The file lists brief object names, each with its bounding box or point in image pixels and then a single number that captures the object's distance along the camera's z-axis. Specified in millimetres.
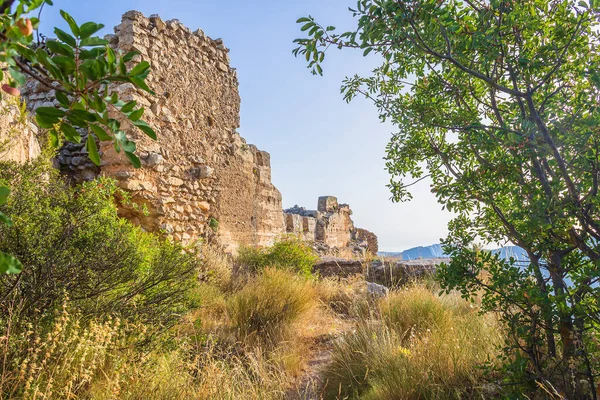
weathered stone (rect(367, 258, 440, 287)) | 7402
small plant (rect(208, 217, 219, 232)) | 6843
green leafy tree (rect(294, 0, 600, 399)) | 1903
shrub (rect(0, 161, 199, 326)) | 2498
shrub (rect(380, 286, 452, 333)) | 4125
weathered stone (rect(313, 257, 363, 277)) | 7924
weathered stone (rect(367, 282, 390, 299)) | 5766
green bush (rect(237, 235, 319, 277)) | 6832
